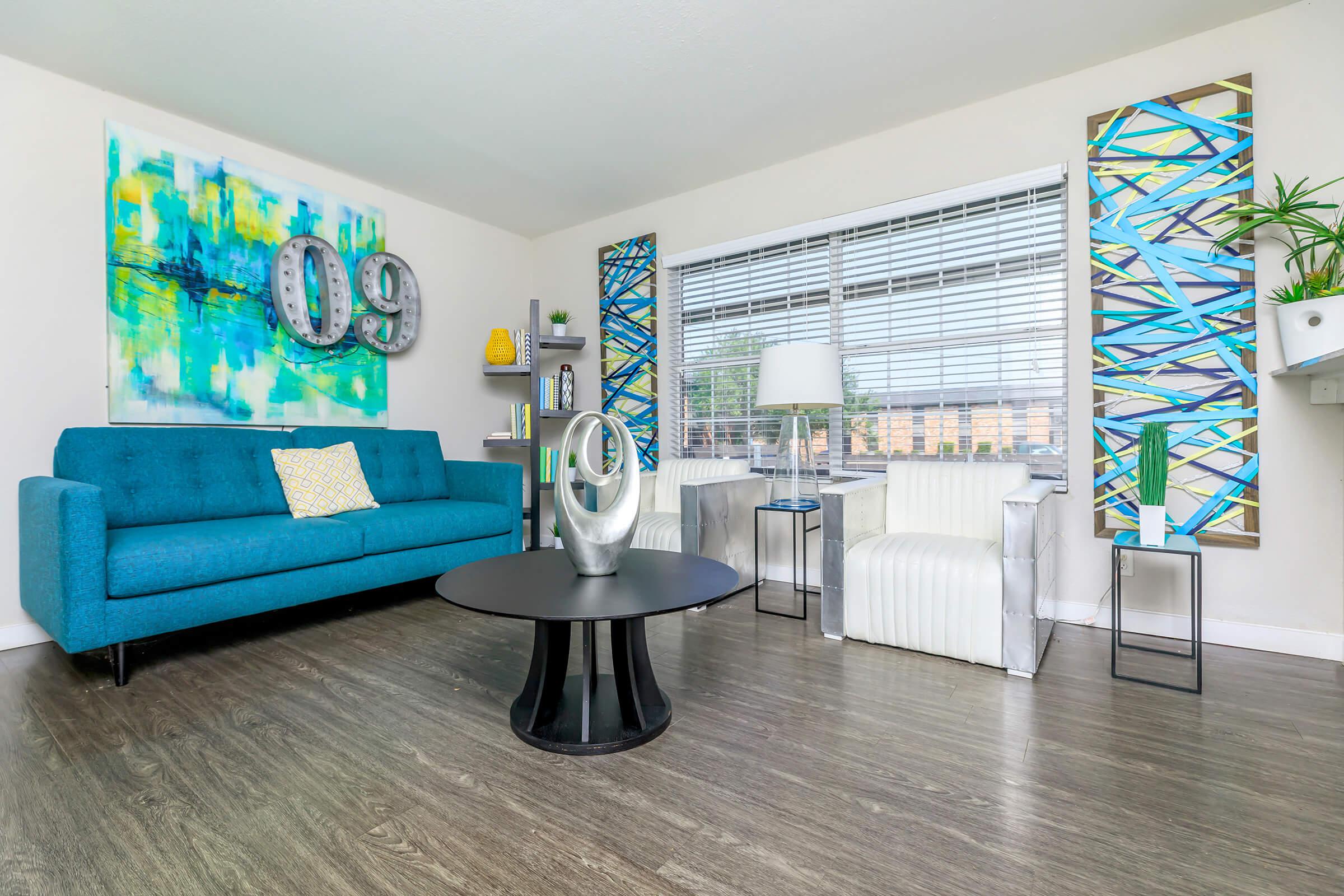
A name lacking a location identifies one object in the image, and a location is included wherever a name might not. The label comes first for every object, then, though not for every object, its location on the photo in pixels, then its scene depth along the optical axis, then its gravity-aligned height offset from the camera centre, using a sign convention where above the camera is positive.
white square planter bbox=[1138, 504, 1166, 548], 2.20 -0.31
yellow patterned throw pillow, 3.12 -0.17
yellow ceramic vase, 4.46 +0.71
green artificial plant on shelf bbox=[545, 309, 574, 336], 4.63 +0.94
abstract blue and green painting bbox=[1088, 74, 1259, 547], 2.52 +0.55
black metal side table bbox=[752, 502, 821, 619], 2.99 -0.33
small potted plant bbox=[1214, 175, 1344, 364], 2.20 +0.66
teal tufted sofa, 2.17 -0.36
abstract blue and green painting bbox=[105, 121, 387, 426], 2.95 +0.79
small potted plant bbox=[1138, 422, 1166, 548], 2.20 -0.17
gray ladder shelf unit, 4.09 +0.31
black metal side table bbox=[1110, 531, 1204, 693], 2.04 -0.48
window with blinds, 2.99 +0.63
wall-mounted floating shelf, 2.18 +0.22
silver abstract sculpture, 1.87 -0.23
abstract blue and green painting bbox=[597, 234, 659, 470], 4.35 +0.79
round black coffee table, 1.60 -0.55
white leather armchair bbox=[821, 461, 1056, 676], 2.22 -0.47
